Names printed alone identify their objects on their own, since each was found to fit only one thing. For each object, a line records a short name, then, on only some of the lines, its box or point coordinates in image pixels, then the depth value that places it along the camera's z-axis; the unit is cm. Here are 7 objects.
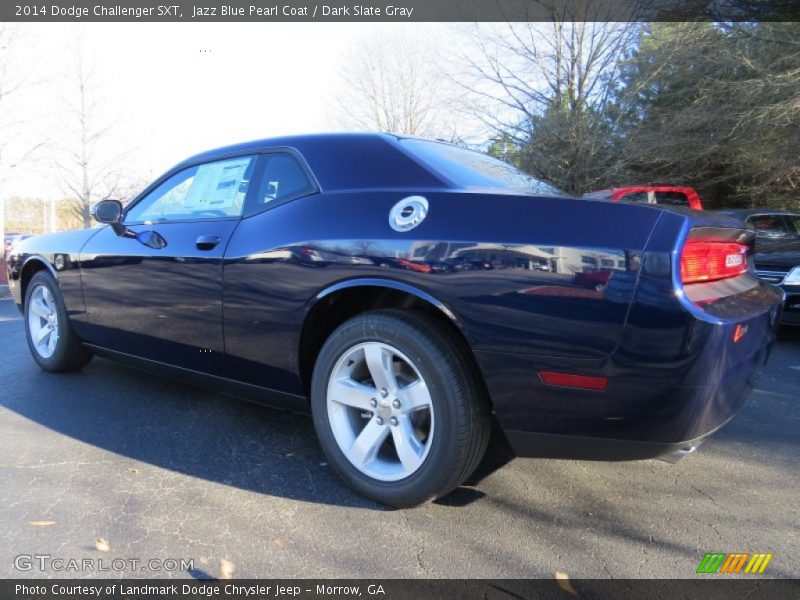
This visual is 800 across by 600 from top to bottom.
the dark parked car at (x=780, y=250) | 533
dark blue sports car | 188
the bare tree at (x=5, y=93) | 1348
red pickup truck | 960
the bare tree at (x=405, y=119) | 2444
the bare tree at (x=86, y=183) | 1966
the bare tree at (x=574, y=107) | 1617
